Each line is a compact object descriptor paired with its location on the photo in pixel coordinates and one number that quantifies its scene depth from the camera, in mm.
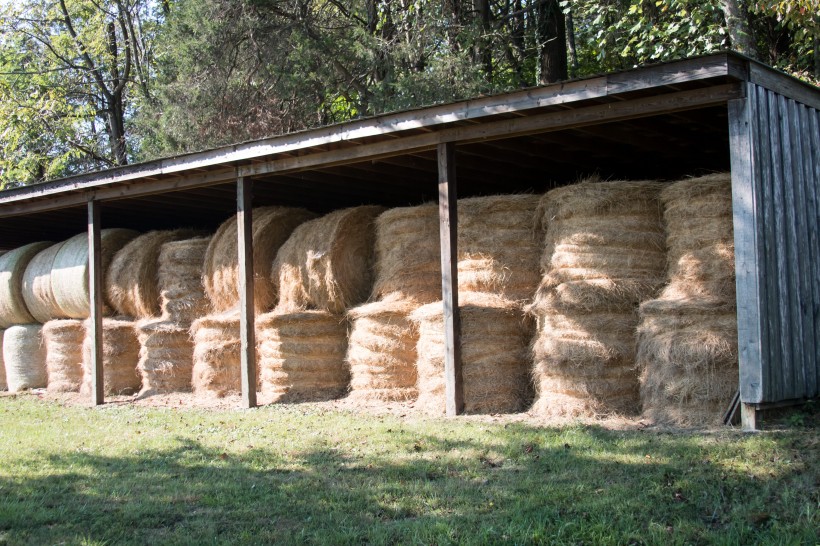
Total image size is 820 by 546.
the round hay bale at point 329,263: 10945
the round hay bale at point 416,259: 10266
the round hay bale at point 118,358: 13133
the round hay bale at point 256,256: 11711
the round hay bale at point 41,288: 14094
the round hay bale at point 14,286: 14664
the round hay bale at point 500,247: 9336
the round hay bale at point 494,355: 9000
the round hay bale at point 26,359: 14555
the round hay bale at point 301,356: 10969
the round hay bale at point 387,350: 10148
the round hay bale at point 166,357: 12461
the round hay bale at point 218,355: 11625
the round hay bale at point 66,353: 13711
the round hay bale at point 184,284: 12609
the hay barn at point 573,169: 6852
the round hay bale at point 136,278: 13148
